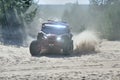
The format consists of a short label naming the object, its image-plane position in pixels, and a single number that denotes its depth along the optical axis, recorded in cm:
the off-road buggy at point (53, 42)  2017
